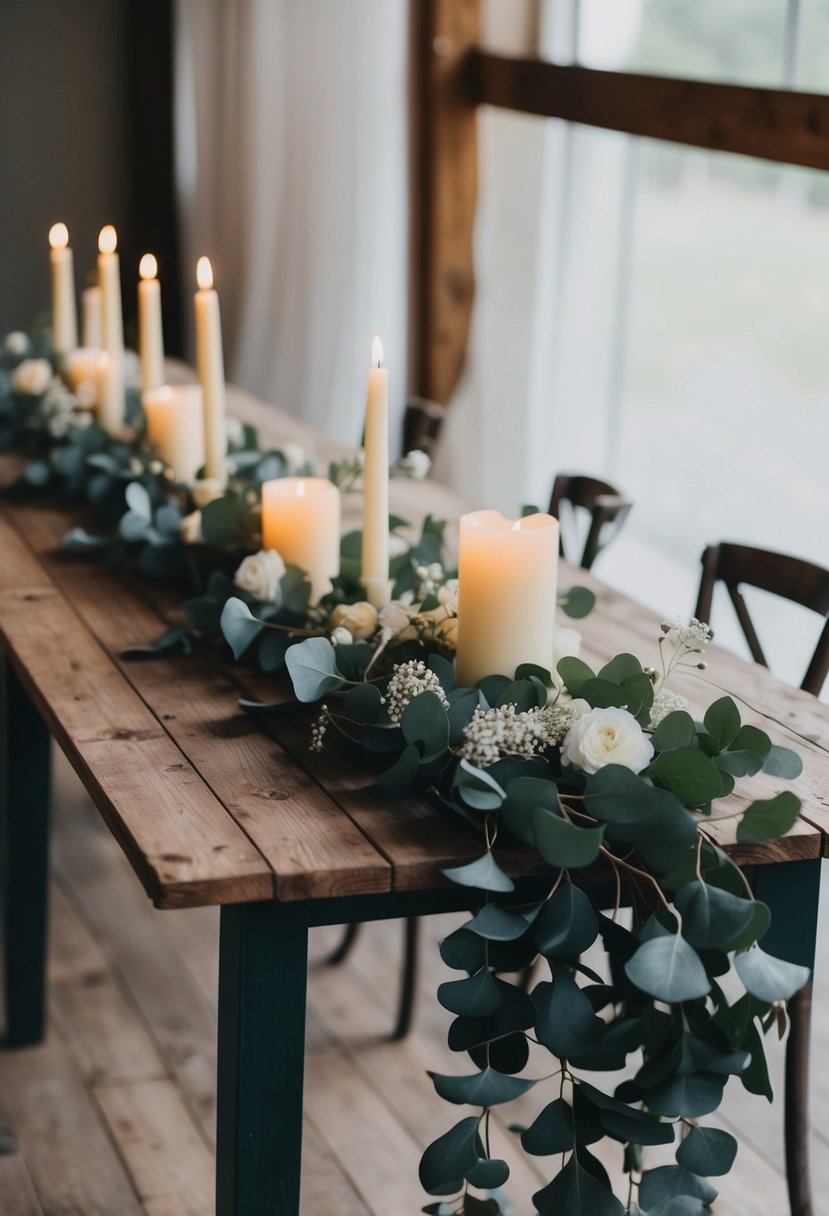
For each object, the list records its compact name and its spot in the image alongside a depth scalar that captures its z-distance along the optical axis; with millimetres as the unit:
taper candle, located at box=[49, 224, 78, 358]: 2445
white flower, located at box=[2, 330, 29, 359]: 2684
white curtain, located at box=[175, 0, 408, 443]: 4027
